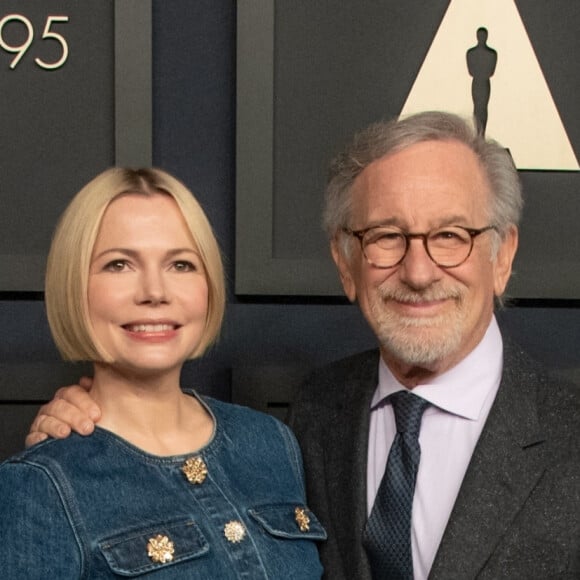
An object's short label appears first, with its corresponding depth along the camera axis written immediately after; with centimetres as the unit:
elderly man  156
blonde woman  144
